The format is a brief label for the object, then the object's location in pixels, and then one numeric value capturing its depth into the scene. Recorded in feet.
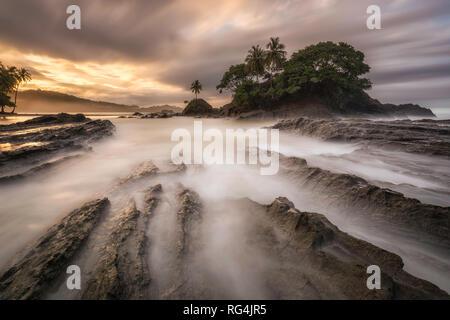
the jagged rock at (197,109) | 171.63
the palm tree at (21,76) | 139.22
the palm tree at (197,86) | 211.20
